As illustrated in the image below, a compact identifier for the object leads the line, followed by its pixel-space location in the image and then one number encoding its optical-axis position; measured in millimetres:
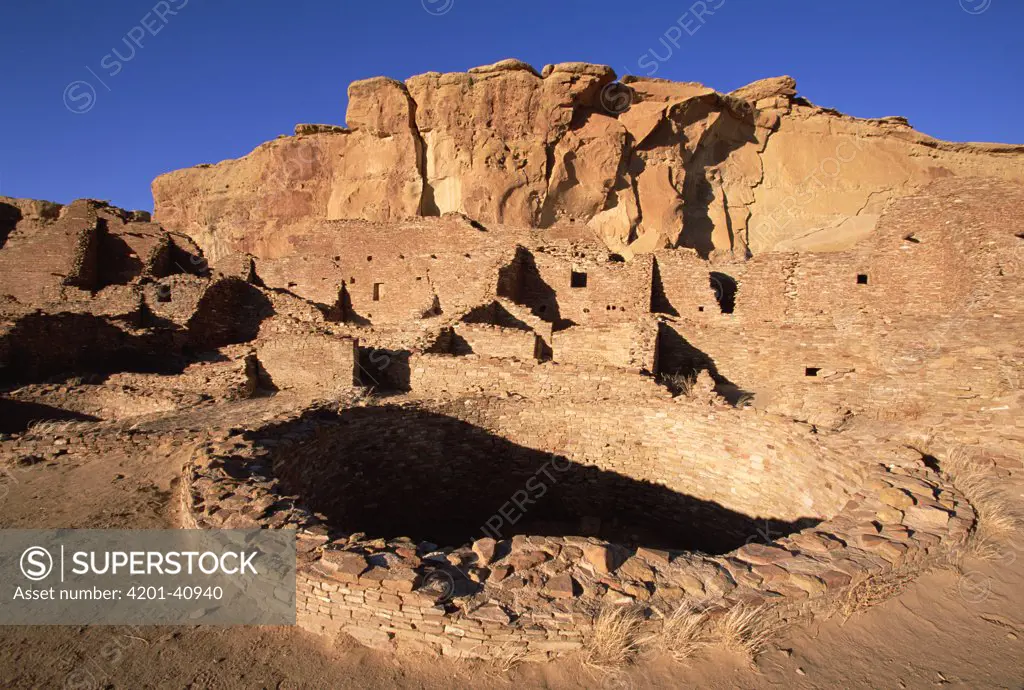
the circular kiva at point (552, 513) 2953
